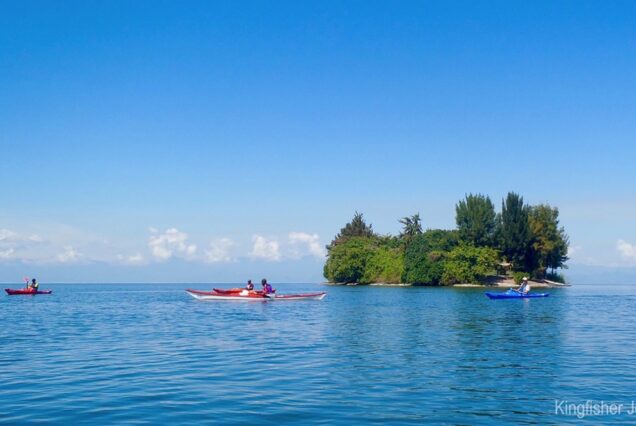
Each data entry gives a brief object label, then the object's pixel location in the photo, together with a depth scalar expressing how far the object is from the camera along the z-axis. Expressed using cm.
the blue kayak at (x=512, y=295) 6199
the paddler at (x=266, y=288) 5825
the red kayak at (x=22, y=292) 7951
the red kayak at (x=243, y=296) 5897
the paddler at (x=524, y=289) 6378
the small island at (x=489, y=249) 10506
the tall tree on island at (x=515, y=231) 10425
